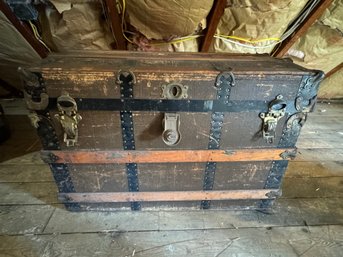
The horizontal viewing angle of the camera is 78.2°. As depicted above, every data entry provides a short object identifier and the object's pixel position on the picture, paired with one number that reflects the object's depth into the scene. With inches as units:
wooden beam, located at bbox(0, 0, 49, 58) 49.3
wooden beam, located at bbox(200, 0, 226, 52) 53.0
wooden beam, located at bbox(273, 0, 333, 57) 57.9
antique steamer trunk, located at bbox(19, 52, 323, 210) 36.3
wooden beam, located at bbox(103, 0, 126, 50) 49.9
